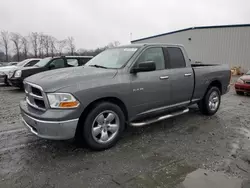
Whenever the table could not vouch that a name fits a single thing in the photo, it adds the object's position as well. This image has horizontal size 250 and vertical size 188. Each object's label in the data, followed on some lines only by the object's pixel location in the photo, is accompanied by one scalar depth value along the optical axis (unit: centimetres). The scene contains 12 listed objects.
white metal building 1975
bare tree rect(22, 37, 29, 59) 4960
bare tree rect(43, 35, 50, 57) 5072
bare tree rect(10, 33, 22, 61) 4932
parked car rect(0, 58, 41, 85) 1184
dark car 966
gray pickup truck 313
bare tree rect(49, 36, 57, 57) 5041
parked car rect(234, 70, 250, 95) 907
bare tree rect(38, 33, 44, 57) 5091
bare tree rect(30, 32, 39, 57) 5059
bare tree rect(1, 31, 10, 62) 4956
